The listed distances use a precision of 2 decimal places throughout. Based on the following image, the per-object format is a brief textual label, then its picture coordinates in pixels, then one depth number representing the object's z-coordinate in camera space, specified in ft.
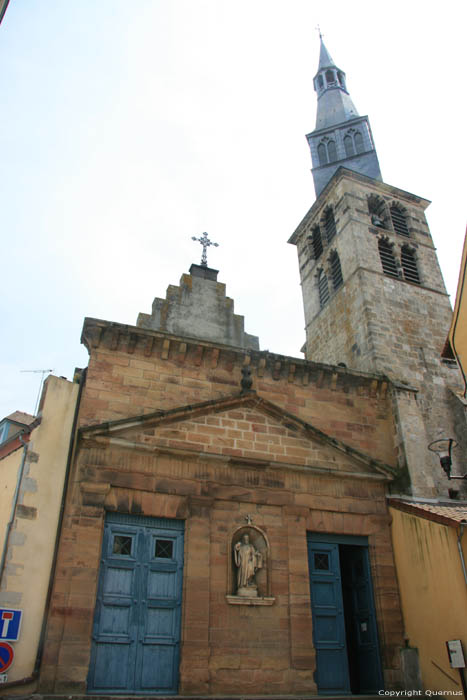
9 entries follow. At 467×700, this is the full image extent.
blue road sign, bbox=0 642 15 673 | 25.90
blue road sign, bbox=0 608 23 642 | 26.66
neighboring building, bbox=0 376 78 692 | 27.73
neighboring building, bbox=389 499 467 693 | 30.81
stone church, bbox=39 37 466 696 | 29.94
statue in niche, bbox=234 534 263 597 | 32.32
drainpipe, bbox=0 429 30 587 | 28.37
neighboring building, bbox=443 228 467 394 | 33.73
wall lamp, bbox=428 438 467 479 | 31.99
